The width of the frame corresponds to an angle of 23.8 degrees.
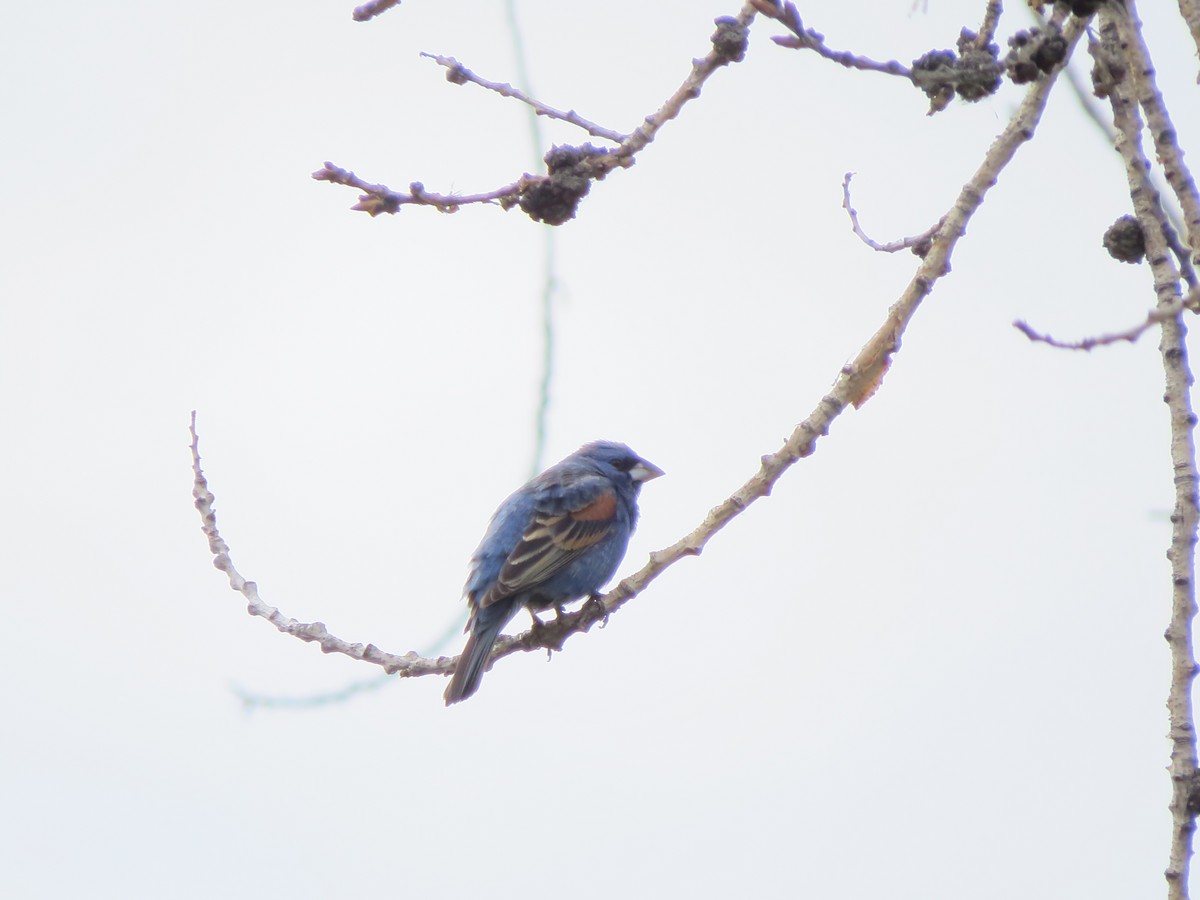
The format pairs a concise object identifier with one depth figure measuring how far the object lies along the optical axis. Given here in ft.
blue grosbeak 55.67
